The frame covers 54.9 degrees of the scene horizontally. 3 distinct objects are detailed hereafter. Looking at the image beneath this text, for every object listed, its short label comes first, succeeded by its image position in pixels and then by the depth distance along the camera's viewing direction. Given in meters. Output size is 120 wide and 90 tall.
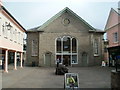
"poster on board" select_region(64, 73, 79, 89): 5.54
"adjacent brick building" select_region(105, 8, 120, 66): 17.40
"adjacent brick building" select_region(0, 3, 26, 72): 11.19
